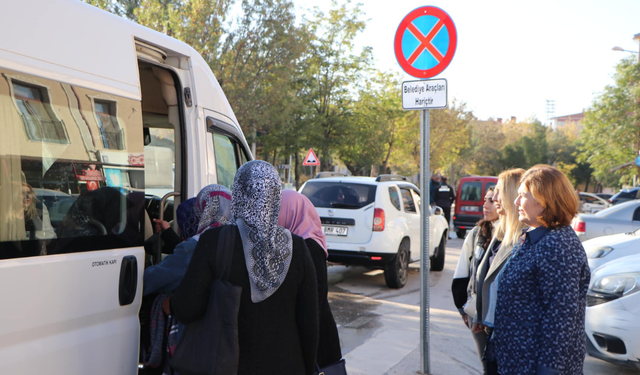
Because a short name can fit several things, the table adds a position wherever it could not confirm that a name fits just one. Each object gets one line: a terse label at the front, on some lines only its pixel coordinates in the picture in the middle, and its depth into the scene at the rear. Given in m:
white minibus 2.20
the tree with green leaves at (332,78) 26.84
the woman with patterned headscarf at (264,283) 2.23
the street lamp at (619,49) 28.06
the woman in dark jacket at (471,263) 3.45
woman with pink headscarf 2.60
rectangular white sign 4.66
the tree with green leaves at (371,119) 28.12
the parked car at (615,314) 4.50
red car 16.94
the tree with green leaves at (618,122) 29.83
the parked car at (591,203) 24.77
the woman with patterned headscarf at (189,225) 2.71
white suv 8.33
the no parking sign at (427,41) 4.66
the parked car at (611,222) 10.09
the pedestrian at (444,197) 16.86
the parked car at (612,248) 6.54
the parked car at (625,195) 17.80
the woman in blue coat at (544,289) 2.42
